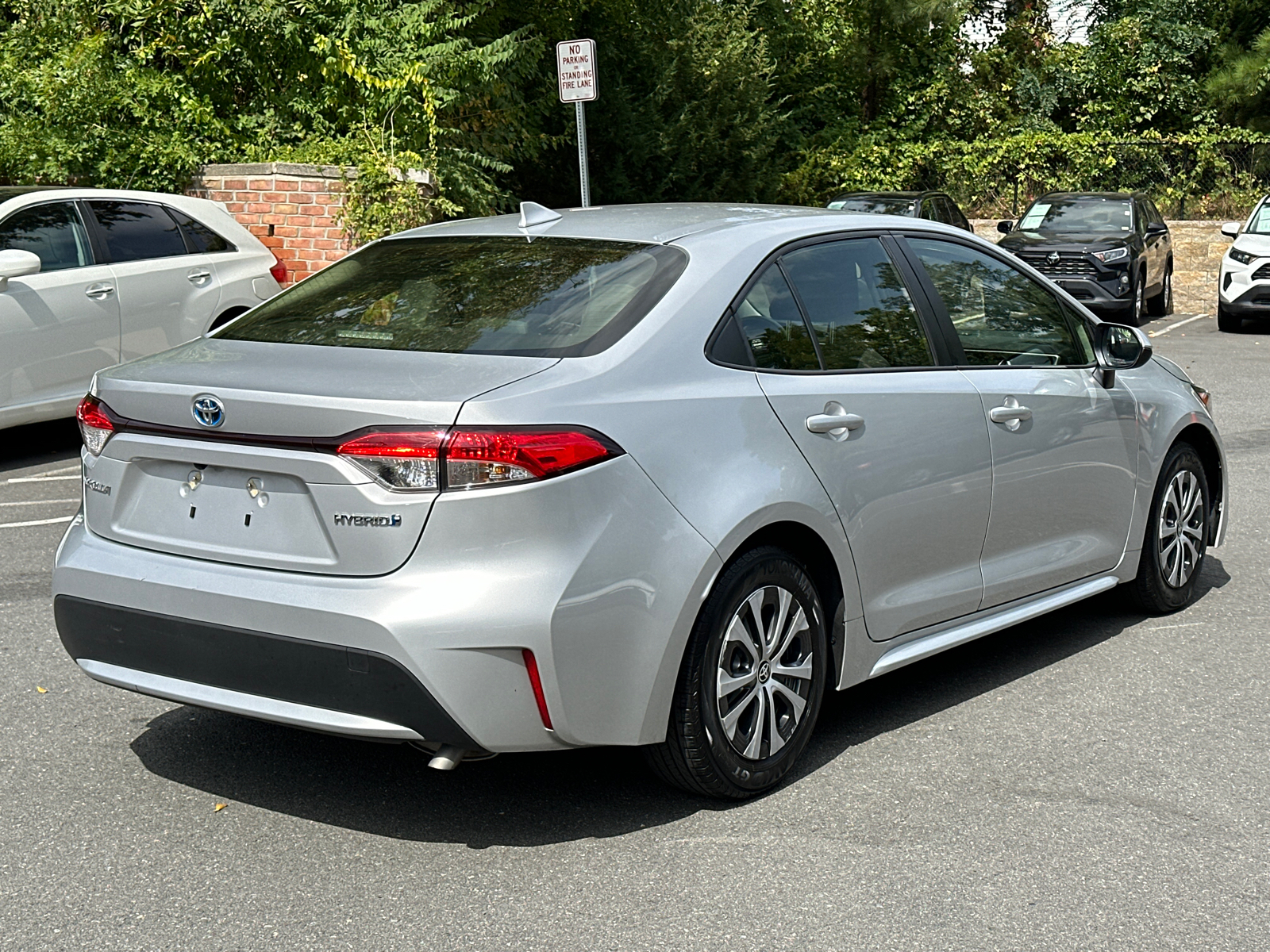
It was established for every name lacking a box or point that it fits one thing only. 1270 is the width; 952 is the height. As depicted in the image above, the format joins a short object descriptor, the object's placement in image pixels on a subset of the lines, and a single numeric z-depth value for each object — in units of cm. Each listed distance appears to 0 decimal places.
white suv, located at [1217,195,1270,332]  1872
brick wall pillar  1375
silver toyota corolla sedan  355
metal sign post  1270
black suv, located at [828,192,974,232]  2100
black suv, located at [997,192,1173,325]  1966
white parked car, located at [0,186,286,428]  912
